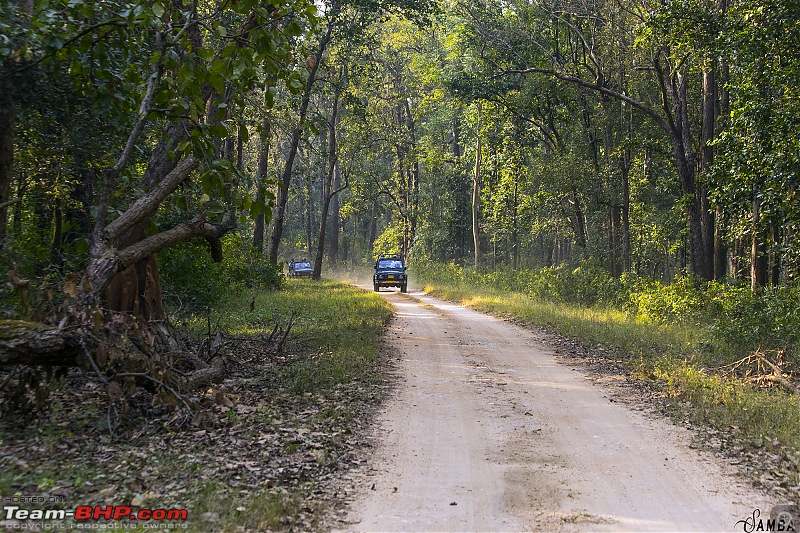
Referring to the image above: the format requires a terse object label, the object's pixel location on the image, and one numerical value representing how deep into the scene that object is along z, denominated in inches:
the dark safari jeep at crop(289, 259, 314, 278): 2019.6
